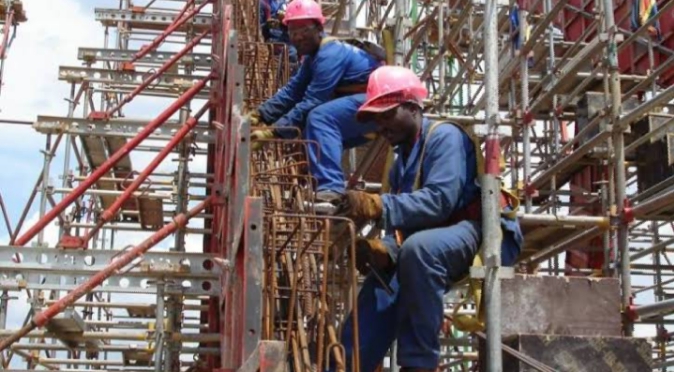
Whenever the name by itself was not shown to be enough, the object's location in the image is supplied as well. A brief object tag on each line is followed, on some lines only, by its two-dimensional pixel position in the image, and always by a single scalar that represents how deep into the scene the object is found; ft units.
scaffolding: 17.43
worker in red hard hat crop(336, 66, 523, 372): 16.79
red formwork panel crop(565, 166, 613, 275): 38.96
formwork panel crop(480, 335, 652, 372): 17.28
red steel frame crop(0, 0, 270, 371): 15.71
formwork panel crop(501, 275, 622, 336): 18.40
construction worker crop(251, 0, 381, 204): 24.45
